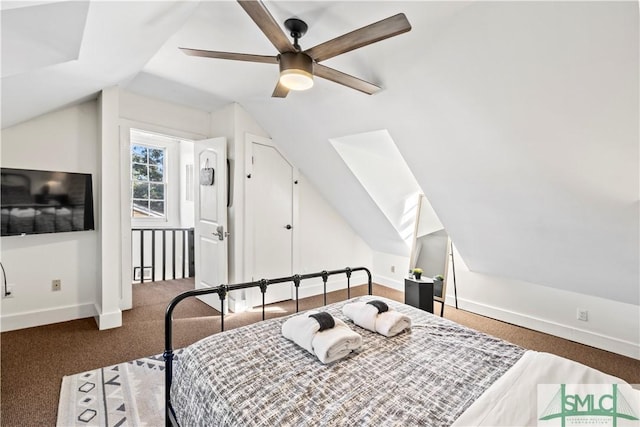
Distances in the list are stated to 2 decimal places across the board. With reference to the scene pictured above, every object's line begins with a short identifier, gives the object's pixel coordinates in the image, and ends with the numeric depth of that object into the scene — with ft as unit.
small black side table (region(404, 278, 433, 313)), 10.80
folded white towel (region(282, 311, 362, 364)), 4.56
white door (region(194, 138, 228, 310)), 11.80
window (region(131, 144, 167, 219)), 18.04
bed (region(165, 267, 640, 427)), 3.45
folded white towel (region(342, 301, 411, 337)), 5.51
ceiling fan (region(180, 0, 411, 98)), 4.61
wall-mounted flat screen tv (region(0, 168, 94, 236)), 9.12
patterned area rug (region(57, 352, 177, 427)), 5.88
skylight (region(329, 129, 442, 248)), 11.05
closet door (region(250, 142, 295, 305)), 12.45
